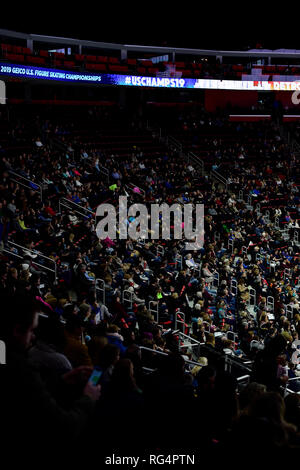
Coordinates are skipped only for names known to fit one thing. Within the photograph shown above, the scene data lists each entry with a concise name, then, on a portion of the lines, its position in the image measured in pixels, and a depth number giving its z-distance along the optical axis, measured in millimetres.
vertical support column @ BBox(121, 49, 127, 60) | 32188
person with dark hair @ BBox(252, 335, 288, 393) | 5473
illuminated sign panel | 21306
